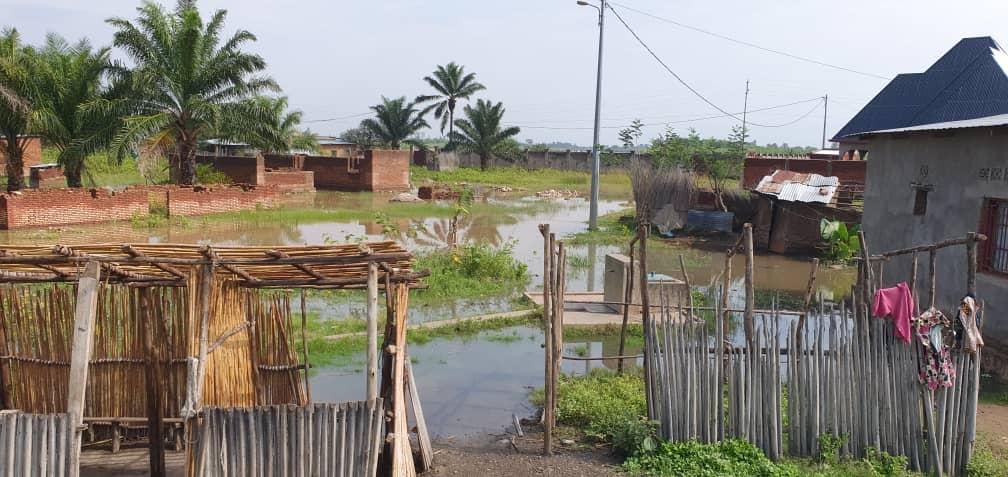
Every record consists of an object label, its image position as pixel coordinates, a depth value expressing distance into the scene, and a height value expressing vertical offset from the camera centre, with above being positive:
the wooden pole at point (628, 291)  8.70 -1.33
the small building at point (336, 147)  46.97 +1.26
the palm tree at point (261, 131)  25.30 +1.05
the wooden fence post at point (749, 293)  6.39 -0.92
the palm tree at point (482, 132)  48.25 +2.30
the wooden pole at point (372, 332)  4.80 -0.99
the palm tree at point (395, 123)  49.22 +2.79
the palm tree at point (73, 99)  22.69 +1.71
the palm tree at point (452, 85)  49.94 +5.22
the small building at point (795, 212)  20.02 -0.84
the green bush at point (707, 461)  6.14 -2.20
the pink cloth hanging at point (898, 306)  6.32 -0.98
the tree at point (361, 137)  53.25 +2.16
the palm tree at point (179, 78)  23.03 +2.46
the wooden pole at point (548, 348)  6.72 -1.45
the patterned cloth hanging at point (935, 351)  6.31 -1.32
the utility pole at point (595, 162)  23.59 +0.33
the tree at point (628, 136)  40.71 +1.97
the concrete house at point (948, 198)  9.84 -0.23
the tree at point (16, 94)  21.05 +1.73
